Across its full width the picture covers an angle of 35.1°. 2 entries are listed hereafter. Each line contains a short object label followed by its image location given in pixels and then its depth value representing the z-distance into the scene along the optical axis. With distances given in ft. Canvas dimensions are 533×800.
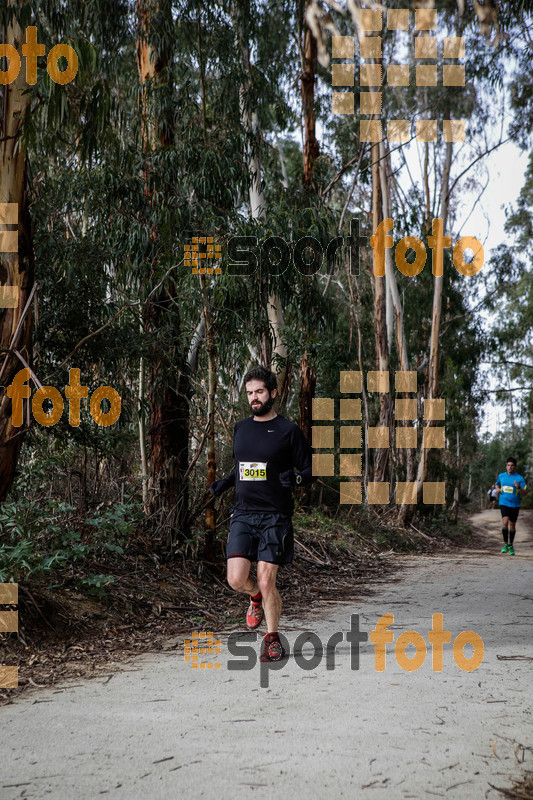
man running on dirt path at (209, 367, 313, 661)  17.94
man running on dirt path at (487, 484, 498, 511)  51.90
